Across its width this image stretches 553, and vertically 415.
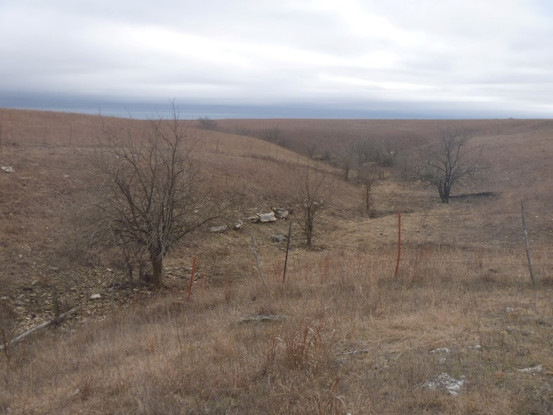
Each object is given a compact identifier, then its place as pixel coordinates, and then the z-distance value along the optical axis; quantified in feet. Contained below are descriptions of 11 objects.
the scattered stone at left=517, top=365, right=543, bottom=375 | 16.05
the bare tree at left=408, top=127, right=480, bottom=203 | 88.99
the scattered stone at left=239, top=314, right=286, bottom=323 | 24.76
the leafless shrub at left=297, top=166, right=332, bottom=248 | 57.93
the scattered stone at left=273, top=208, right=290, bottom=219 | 68.23
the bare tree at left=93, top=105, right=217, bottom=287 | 36.04
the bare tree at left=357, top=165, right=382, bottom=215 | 81.54
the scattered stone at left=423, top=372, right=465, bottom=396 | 15.08
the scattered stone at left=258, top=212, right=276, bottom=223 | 64.54
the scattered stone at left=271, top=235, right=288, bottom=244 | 59.16
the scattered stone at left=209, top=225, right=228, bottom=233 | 57.30
